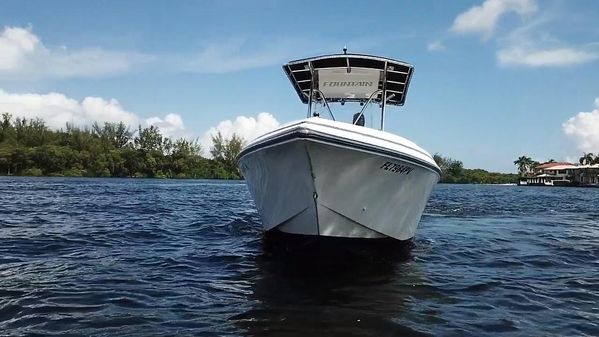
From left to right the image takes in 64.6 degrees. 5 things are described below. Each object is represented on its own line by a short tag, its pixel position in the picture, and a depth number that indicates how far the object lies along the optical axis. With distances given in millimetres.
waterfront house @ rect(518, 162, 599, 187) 96812
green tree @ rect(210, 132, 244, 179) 93388
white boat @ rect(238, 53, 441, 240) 7137
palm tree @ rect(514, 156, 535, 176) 140675
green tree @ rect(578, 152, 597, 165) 120075
